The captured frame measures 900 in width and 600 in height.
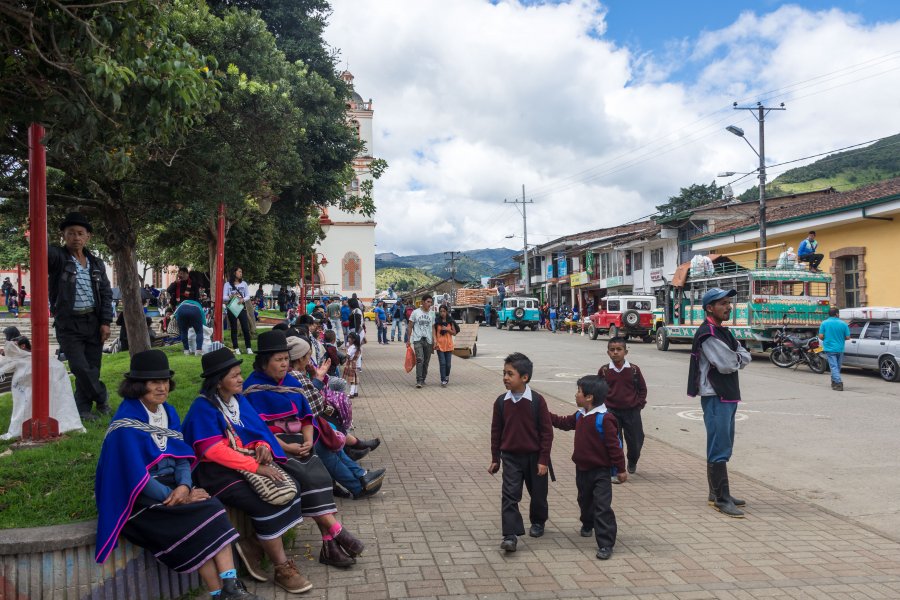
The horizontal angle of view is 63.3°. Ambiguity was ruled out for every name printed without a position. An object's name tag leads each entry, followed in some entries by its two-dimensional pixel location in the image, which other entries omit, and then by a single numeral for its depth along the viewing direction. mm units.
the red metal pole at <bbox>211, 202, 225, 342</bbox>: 10148
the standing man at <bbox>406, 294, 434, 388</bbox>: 13500
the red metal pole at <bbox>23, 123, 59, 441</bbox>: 5578
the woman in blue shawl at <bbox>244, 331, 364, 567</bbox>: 4551
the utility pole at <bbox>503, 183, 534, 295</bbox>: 54438
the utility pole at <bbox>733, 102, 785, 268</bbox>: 26406
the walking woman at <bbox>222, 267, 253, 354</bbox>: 13998
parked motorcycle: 17391
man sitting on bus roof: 23438
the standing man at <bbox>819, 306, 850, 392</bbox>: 14203
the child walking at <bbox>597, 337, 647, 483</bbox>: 6820
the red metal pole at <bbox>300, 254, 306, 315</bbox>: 25641
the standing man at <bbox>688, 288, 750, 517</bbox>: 5836
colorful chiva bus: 20125
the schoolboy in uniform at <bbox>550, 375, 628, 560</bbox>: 4828
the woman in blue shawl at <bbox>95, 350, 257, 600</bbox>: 3711
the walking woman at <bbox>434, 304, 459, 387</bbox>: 13820
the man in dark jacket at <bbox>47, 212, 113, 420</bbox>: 6210
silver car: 15555
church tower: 70000
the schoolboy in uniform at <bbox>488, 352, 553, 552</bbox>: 4852
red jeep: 30031
